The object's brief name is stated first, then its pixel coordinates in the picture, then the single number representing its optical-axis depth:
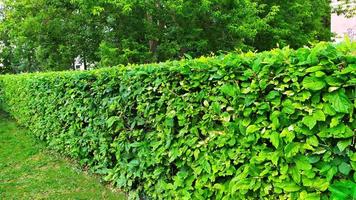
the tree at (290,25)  15.51
